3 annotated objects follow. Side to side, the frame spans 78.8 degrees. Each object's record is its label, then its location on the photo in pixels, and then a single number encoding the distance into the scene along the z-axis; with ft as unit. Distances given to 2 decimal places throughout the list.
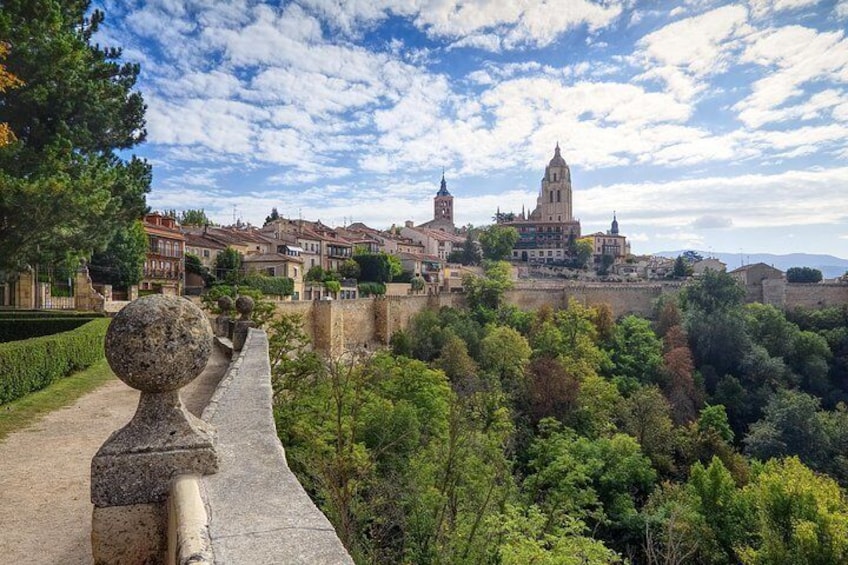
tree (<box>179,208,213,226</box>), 226.23
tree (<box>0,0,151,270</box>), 35.73
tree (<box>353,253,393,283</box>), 180.96
